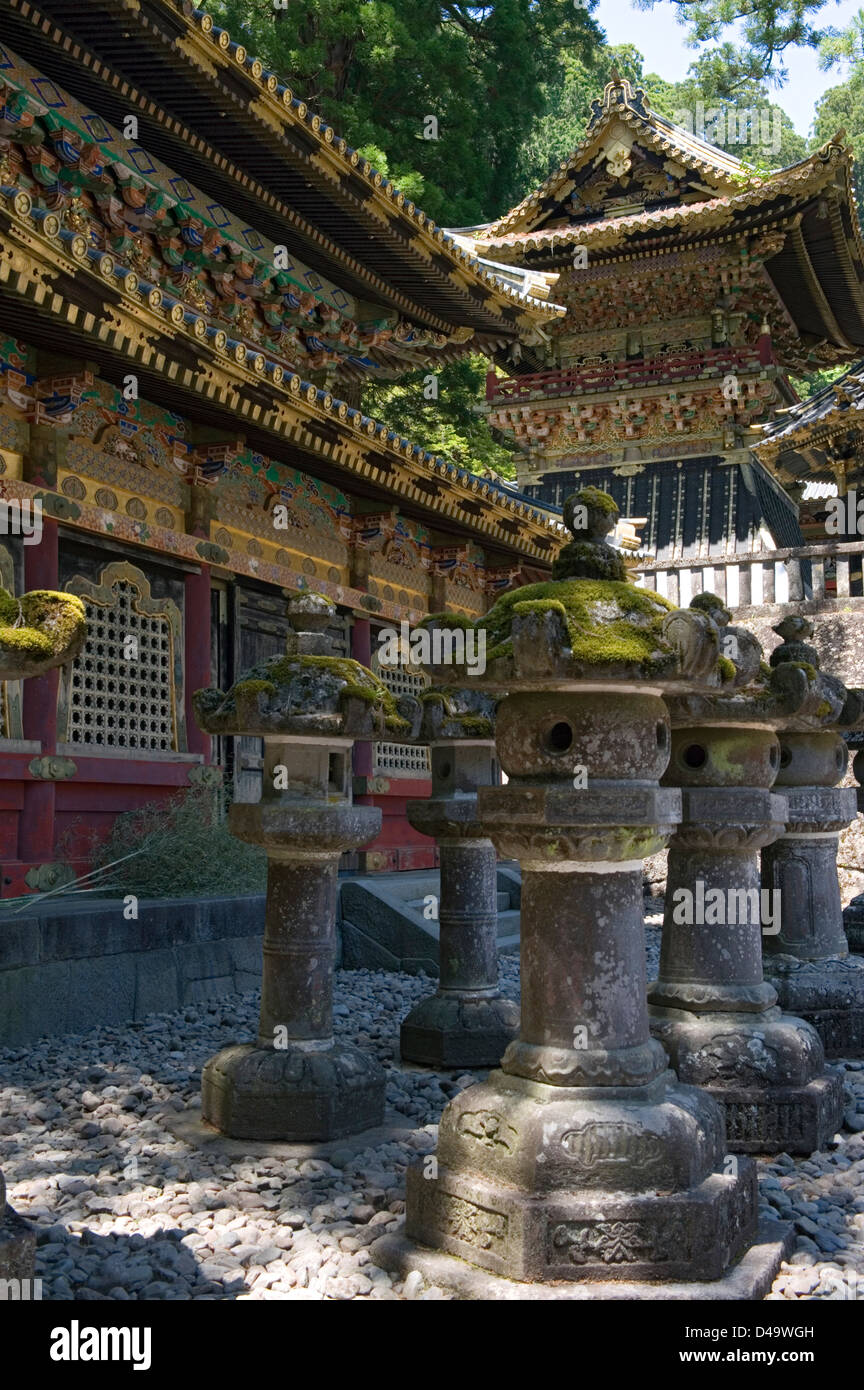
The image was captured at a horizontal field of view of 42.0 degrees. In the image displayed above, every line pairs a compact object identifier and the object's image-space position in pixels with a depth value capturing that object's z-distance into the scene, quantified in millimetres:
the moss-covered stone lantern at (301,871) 4742
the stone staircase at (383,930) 9023
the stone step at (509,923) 10461
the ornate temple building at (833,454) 15289
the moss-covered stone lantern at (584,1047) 3260
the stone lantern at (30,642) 2695
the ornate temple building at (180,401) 7637
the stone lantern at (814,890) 5941
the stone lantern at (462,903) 6035
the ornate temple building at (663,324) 17484
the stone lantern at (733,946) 4684
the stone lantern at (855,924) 8164
